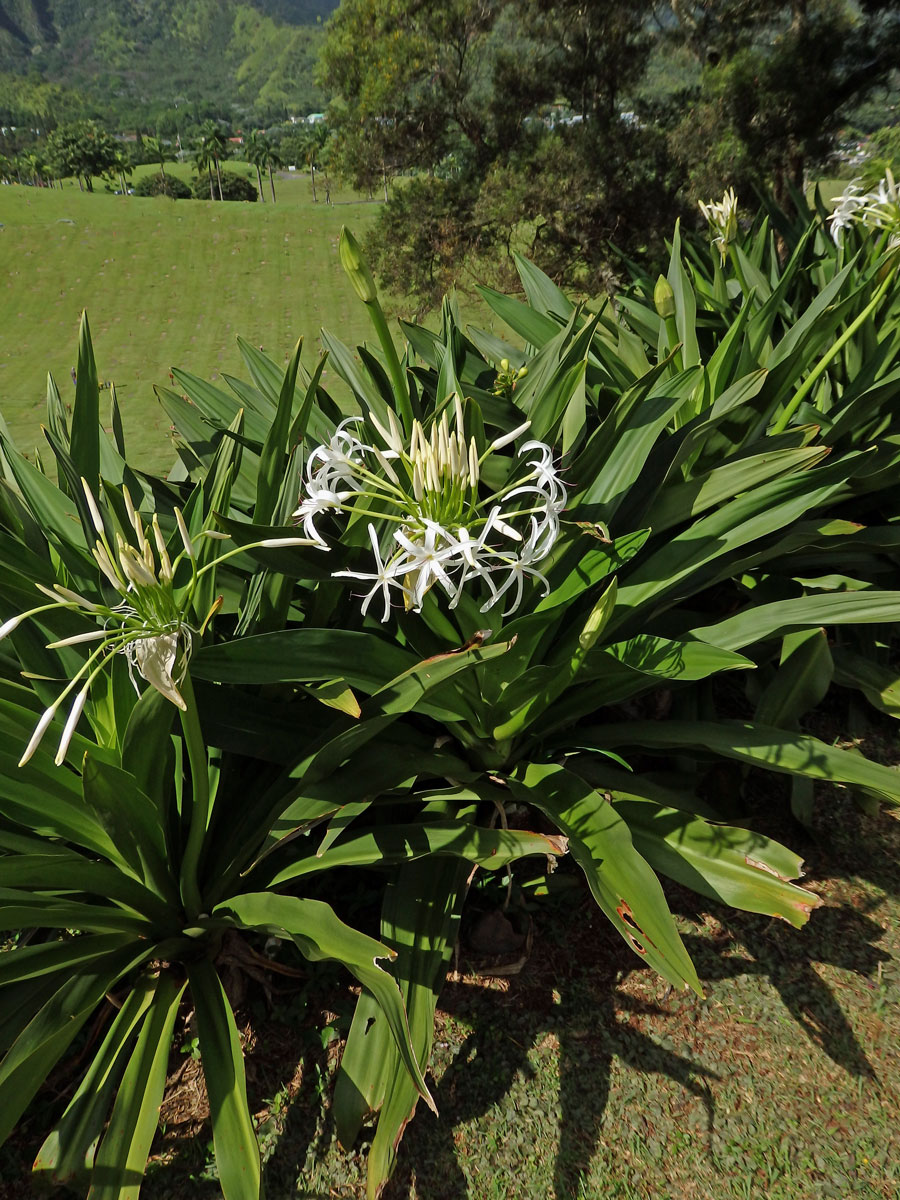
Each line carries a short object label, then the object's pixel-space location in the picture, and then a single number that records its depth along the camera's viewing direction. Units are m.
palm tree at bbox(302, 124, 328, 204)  47.67
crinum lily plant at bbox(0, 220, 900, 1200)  1.38
